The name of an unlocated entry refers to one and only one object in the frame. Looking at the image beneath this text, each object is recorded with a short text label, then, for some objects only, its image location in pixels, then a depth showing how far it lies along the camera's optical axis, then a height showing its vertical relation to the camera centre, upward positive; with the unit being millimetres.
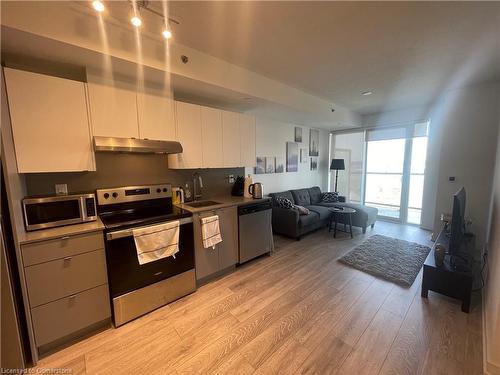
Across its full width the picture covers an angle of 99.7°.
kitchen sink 2767 -488
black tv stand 2107 -1179
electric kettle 3236 -366
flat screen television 2154 -644
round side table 4215 -1019
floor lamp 5513 +23
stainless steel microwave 1692 -357
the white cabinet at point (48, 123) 1656 +391
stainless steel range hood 1951 +231
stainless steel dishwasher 2959 -932
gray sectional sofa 3963 -994
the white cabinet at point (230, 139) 3025 +415
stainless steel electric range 1915 -851
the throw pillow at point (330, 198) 5370 -818
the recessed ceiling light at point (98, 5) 1416 +1104
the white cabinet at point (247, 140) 3240 +429
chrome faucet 3074 -260
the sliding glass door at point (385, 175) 5102 -254
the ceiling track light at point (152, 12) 1533 +1237
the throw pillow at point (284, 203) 4133 -717
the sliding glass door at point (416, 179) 4715 -317
